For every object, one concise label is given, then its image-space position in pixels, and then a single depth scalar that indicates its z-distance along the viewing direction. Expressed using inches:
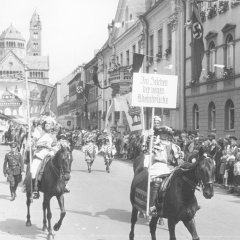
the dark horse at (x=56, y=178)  385.4
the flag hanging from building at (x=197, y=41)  911.7
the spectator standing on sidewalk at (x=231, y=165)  651.5
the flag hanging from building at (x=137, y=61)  962.4
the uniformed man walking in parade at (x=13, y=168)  578.4
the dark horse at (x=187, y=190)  302.7
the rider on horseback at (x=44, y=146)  437.2
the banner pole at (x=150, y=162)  346.6
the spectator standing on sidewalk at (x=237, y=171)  614.2
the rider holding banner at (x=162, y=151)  365.7
